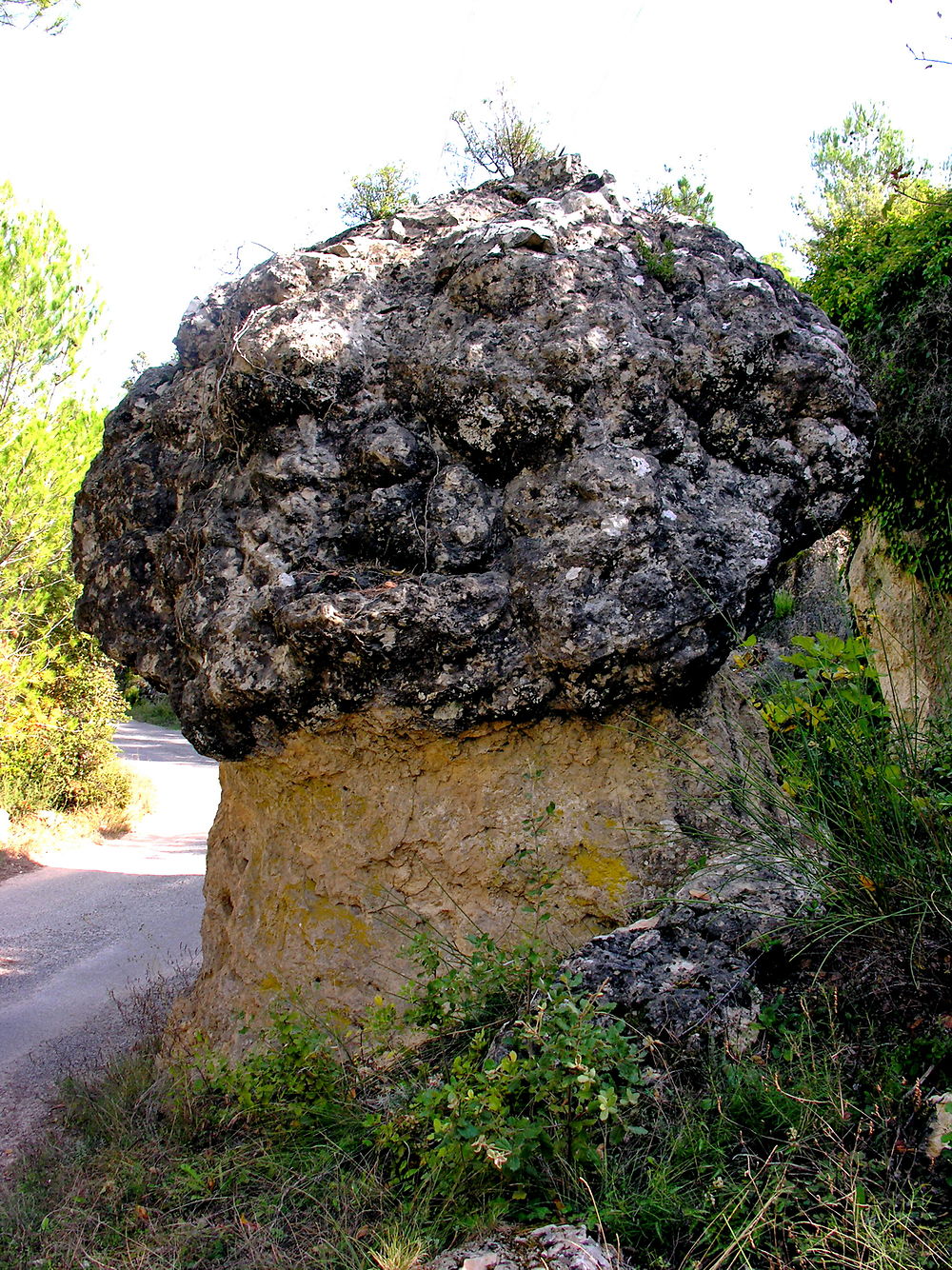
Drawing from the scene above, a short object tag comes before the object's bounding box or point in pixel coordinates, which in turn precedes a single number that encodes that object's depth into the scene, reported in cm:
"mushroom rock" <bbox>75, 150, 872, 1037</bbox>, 332
